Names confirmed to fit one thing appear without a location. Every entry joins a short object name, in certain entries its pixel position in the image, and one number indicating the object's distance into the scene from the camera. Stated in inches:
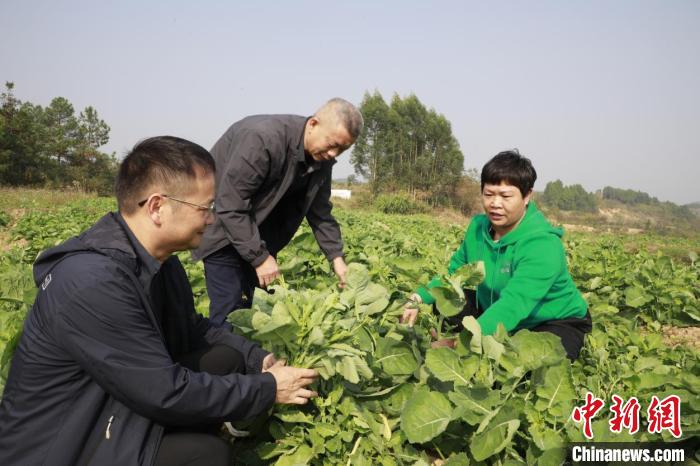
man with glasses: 55.8
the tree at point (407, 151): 1638.8
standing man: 116.5
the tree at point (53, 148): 1342.3
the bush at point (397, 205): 1422.2
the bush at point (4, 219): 440.8
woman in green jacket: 104.4
